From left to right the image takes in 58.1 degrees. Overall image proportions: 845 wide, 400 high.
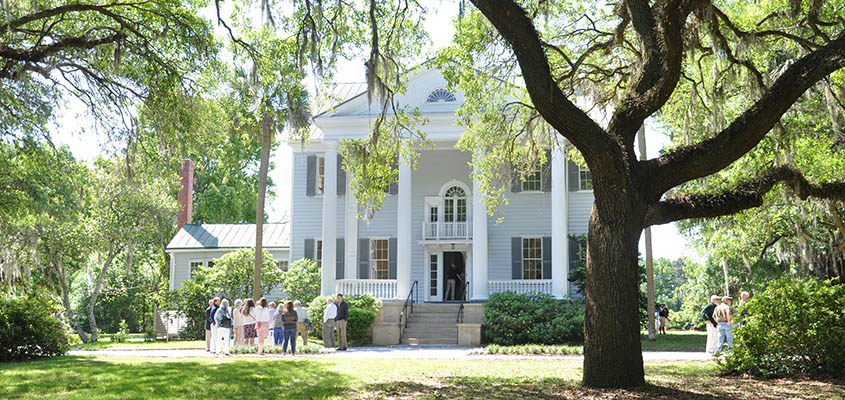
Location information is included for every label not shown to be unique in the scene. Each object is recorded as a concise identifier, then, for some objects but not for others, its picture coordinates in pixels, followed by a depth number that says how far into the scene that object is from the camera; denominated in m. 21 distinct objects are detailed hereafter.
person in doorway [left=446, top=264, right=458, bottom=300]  27.06
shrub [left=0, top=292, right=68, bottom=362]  14.42
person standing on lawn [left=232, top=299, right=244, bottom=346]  19.86
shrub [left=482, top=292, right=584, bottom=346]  21.39
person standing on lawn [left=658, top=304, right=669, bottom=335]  28.54
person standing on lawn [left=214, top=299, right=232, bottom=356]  18.11
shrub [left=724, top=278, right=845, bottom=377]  10.48
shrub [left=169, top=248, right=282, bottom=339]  26.45
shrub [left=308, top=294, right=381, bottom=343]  22.56
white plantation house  24.36
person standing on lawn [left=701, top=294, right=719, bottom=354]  16.97
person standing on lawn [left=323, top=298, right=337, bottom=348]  20.39
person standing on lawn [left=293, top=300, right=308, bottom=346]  19.94
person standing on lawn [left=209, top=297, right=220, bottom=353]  18.69
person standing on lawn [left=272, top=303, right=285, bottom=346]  18.20
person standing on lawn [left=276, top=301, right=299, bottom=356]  17.77
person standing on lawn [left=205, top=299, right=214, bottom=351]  19.10
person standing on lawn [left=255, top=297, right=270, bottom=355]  18.69
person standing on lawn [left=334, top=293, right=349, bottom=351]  20.30
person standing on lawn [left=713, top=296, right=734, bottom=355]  15.88
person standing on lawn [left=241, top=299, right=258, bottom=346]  18.92
